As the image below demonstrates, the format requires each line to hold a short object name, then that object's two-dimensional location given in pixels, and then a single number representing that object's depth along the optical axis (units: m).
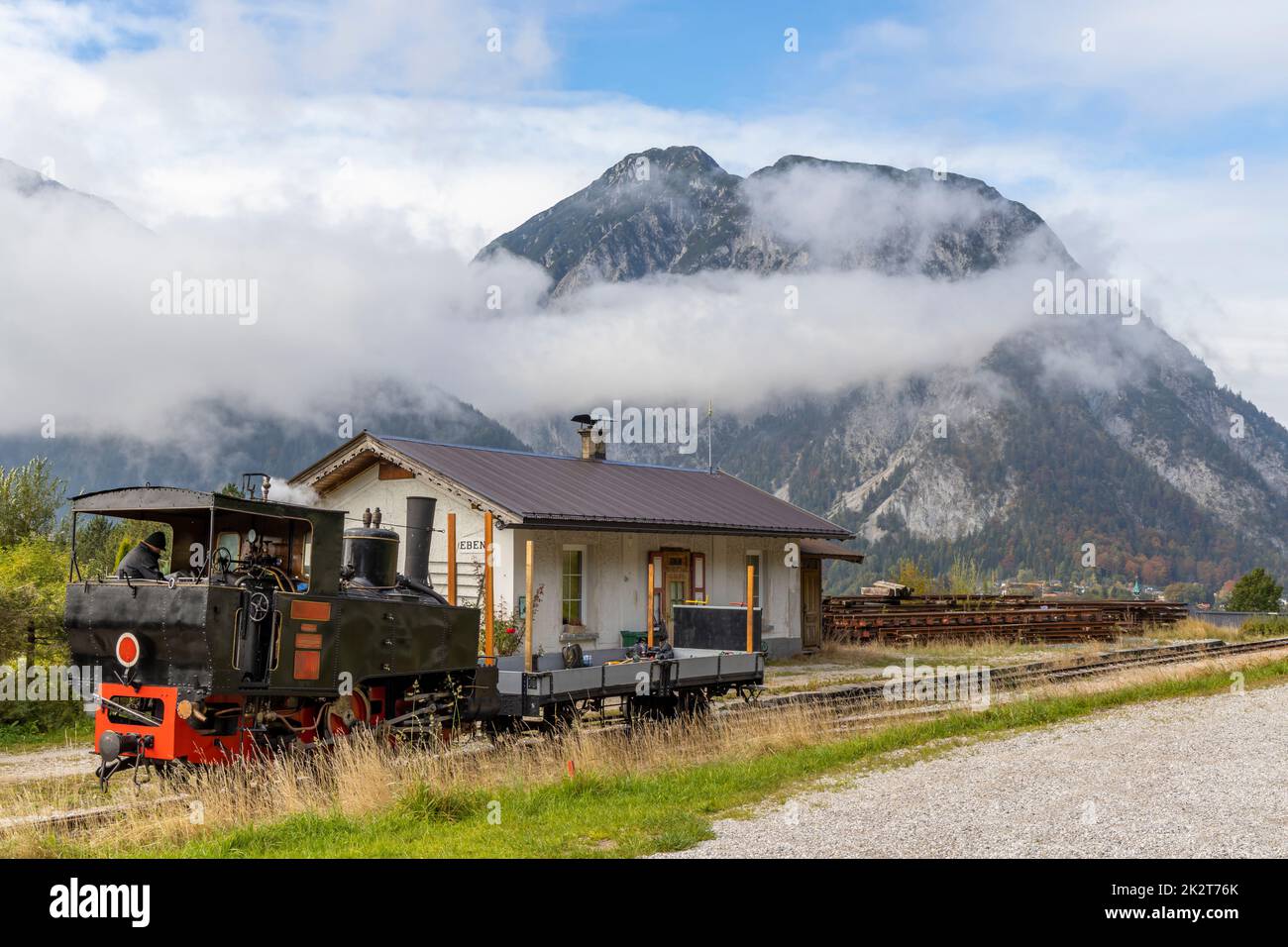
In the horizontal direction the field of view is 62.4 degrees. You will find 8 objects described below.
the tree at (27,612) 14.91
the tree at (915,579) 48.99
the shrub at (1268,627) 35.82
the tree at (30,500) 30.14
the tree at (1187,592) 154.62
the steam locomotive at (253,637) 9.24
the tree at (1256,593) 45.34
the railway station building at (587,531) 20.59
